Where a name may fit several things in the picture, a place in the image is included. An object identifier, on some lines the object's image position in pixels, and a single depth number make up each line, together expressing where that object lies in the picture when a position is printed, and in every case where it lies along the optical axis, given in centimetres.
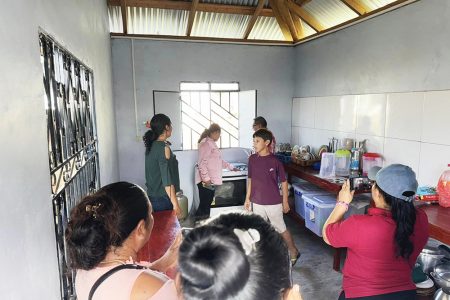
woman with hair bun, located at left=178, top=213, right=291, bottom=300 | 59
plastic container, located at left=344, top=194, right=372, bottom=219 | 306
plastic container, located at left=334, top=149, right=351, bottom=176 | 336
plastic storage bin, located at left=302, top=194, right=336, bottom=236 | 320
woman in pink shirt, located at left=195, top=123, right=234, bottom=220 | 367
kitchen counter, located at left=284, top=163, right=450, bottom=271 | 181
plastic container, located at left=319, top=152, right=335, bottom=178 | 346
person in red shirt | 133
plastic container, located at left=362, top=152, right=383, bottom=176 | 313
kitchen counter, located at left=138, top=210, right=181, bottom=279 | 161
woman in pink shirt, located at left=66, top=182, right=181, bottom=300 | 84
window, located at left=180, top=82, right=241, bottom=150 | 449
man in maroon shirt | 277
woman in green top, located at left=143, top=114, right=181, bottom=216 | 246
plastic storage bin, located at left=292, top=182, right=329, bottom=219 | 355
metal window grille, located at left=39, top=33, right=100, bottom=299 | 115
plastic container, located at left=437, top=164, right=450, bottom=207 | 216
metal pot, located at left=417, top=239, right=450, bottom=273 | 218
